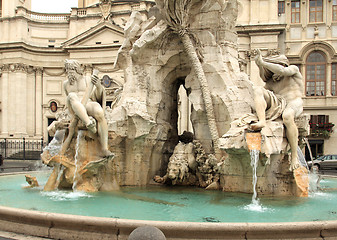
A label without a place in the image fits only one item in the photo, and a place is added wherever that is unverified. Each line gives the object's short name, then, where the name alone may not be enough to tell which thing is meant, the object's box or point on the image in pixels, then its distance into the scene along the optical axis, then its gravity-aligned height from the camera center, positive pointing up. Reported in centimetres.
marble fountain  834 -9
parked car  2455 -291
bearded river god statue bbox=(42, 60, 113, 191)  880 -64
